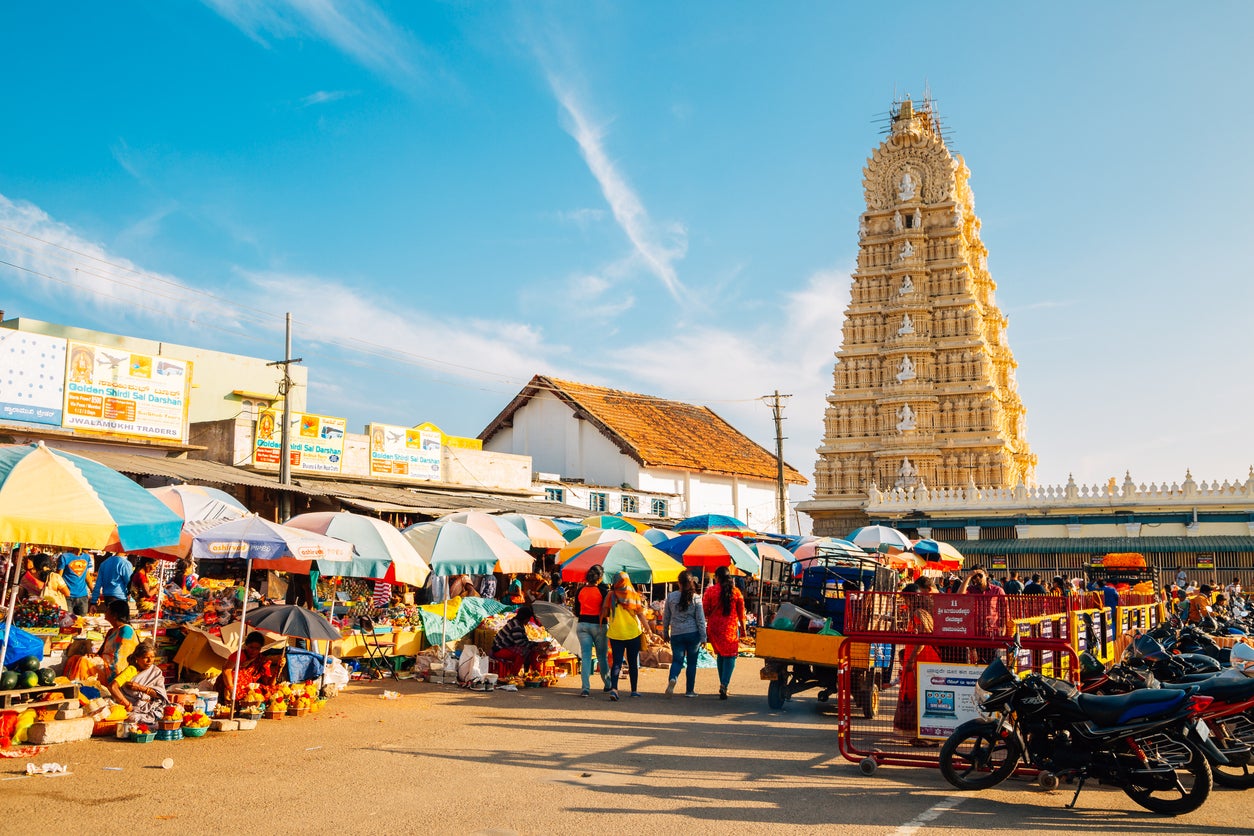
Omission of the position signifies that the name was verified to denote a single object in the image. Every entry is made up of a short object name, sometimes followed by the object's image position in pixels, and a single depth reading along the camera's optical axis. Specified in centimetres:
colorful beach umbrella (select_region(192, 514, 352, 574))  1045
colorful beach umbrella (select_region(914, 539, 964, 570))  2889
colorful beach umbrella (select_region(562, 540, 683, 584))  1520
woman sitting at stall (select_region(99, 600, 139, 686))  952
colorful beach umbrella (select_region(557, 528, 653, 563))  1611
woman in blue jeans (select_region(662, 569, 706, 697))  1265
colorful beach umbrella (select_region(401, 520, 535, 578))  1425
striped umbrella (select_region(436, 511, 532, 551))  1647
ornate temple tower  4088
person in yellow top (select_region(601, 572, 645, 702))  1245
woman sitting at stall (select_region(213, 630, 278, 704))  1027
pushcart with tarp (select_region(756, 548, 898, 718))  1067
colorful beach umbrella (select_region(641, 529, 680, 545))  1947
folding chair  1417
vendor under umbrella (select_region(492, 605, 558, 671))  1386
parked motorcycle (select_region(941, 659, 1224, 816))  688
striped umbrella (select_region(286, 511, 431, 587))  1204
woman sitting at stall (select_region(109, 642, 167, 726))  912
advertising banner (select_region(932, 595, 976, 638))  930
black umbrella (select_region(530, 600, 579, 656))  1519
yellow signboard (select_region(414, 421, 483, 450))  3213
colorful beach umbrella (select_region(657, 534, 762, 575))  1817
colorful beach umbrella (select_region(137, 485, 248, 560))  1277
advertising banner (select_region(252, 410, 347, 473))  2695
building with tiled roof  4116
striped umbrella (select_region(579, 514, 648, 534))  2192
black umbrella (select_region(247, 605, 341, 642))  1045
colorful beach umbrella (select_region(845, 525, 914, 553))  2527
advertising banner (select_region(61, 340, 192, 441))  2295
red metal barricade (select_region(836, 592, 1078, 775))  821
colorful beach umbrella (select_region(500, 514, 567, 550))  1888
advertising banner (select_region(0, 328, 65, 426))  2155
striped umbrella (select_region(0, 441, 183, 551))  765
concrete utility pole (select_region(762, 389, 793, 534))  3662
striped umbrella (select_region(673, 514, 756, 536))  2216
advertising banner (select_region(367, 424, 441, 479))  2950
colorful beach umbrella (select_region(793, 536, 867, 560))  2234
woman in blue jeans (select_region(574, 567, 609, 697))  1277
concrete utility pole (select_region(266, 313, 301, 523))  2445
